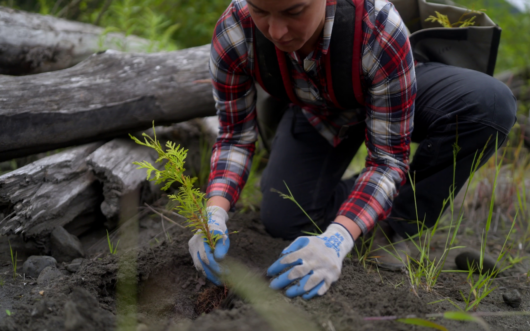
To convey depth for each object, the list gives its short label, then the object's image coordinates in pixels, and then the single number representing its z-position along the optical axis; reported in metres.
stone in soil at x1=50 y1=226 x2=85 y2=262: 1.99
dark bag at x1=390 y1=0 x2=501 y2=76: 2.09
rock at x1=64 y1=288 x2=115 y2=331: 1.19
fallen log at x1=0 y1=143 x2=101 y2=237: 1.91
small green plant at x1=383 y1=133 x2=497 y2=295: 1.71
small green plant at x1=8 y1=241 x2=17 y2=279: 1.80
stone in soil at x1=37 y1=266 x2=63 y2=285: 1.72
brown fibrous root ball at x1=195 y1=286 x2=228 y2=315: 1.61
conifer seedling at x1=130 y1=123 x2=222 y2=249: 1.44
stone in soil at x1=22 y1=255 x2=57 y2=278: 1.83
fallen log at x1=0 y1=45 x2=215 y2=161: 2.07
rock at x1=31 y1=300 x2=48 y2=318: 1.35
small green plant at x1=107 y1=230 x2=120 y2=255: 1.93
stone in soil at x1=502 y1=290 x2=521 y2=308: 1.70
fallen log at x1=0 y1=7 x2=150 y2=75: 2.65
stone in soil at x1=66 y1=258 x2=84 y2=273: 1.85
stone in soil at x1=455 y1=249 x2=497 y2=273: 2.06
